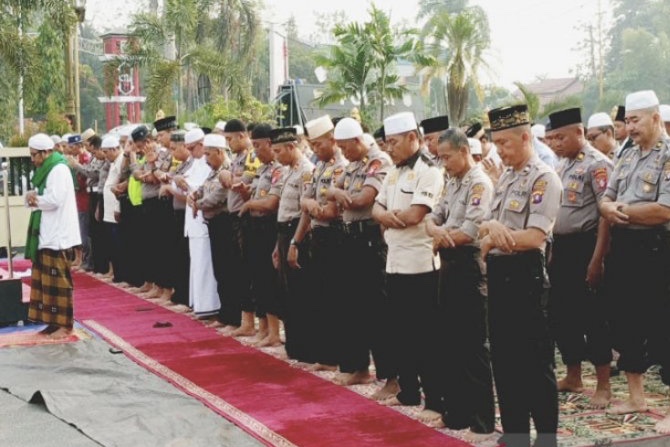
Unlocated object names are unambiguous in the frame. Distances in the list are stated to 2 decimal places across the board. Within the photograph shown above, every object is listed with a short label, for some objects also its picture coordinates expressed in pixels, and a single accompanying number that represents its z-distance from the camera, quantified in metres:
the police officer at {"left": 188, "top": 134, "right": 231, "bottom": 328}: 8.29
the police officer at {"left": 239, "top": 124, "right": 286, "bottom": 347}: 7.46
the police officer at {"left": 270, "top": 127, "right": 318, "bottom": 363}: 6.99
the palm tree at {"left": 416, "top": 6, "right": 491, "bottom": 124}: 24.13
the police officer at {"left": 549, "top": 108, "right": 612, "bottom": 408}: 5.71
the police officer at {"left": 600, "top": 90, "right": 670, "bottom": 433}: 5.19
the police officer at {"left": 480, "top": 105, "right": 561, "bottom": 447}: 4.46
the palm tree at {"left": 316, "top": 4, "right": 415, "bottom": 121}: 20.23
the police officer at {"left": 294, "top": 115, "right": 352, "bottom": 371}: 6.45
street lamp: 16.28
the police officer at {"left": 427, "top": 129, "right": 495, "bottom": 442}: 5.03
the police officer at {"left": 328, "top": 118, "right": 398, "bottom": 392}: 6.07
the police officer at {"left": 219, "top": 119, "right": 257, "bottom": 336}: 7.99
